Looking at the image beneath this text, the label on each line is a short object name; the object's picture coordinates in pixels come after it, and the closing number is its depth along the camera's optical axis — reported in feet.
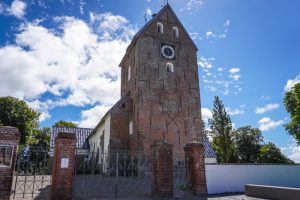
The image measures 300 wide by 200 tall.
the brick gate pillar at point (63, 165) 29.37
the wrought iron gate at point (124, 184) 35.32
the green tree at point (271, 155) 138.62
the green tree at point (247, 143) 143.84
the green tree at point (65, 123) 157.89
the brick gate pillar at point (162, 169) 33.88
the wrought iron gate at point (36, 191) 31.82
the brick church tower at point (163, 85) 70.95
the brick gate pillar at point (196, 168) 36.06
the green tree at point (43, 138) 151.94
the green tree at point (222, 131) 97.55
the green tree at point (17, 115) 95.05
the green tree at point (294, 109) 82.33
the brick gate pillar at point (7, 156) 27.80
